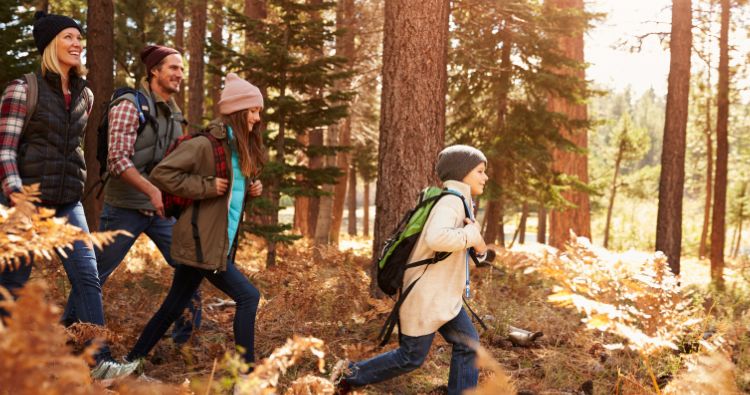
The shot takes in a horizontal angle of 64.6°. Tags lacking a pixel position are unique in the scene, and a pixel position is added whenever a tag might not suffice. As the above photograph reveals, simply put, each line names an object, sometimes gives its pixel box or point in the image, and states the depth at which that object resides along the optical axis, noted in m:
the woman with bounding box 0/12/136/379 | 3.78
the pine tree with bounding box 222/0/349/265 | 8.91
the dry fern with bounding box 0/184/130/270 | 2.26
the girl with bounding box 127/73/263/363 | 3.98
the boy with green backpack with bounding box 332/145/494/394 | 3.71
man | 4.25
